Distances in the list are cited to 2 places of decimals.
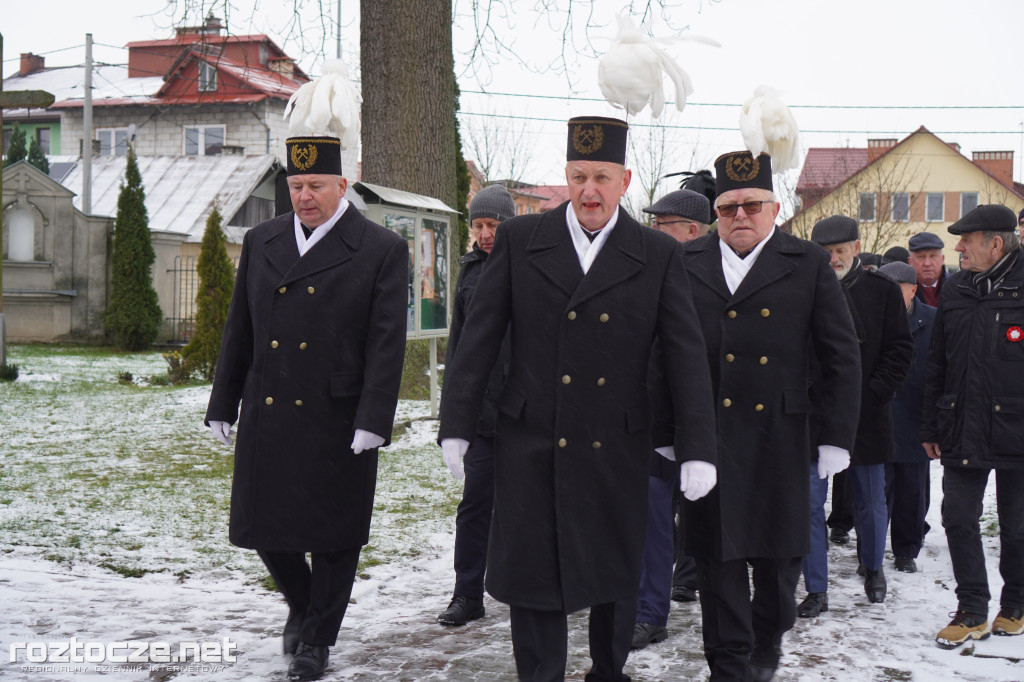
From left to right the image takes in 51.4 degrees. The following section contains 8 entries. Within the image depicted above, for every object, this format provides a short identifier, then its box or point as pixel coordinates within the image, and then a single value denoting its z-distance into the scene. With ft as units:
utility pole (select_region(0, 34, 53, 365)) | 54.08
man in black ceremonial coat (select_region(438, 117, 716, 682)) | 12.51
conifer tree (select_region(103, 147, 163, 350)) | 83.51
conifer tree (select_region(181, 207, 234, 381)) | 58.75
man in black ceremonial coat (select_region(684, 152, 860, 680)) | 14.89
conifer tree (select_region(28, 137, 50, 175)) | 149.69
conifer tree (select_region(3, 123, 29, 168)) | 156.49
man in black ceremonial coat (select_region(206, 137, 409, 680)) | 14.97
